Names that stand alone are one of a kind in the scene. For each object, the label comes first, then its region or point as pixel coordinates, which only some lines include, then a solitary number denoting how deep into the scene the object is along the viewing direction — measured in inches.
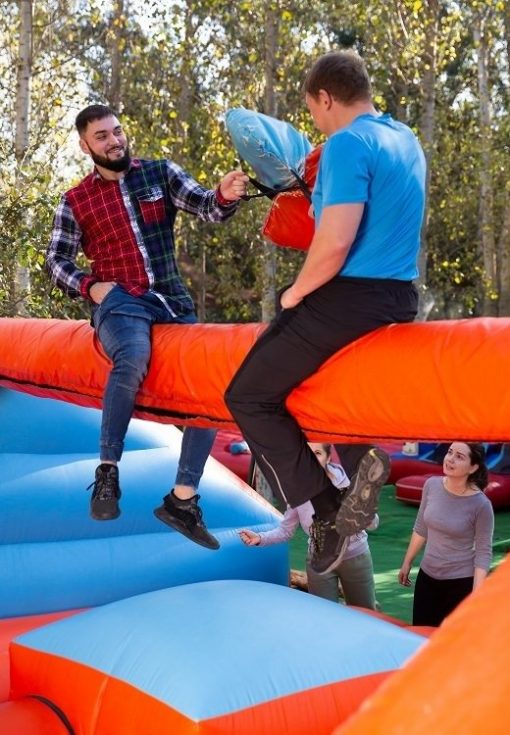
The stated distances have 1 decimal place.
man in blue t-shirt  106.0
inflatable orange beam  102.2
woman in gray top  174.4
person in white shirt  179.5
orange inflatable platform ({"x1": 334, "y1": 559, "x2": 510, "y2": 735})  37.5
